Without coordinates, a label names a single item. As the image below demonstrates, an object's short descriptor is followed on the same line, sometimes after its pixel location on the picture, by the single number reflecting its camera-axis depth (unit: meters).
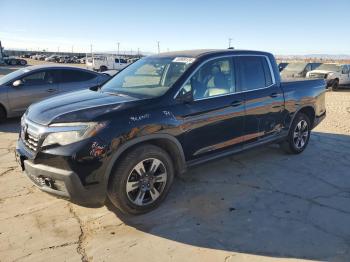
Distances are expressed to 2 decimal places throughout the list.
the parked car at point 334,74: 19.81
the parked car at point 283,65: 21.95
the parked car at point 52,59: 76.50
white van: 36.66
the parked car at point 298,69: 20.73
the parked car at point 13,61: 53.97
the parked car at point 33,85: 8.84
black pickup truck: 3.62
